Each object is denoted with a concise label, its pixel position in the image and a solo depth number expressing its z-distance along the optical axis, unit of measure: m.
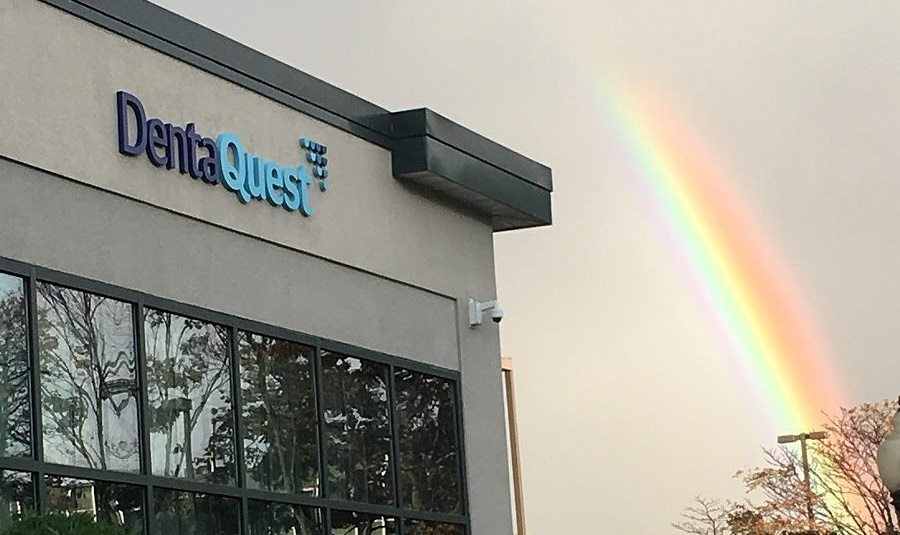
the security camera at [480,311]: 21.83
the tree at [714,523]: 54.17
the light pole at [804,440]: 46.28
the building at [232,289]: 14.71
